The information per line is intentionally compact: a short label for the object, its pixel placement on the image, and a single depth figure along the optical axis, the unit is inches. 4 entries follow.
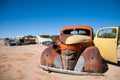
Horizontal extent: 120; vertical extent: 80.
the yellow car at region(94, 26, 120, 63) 136.6
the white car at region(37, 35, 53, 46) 462.0
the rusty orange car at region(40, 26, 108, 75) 113.2
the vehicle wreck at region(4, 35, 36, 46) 496.6
